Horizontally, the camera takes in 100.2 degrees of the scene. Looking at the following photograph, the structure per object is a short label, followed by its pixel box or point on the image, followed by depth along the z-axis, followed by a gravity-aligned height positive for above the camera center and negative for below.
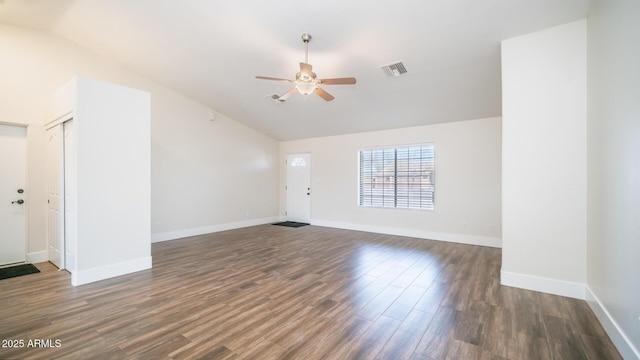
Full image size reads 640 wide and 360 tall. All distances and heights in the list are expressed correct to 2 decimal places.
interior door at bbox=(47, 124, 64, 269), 3.75 -0.23
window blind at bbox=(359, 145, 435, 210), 5.96 +0.06
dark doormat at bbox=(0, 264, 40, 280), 3.58 -1.28
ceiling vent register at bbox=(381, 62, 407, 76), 4.00 +1.70
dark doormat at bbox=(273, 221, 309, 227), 7.45 -1.27
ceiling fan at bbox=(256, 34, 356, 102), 3.19 +1.22
